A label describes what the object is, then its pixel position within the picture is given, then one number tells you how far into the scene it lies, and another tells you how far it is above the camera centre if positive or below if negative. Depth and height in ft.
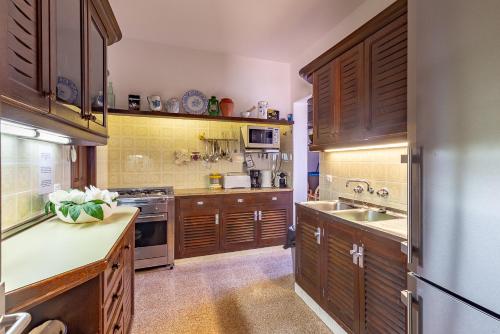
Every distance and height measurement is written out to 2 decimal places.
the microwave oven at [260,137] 10.82 +1.30
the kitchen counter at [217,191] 9.64 -1.04
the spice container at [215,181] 11.05 -0.68
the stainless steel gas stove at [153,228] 8.77 -2.25
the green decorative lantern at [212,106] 10.87 +2.63
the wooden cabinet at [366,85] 4.94 +1.91
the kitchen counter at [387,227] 4.17 -1.14
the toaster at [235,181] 10.89 -0.66
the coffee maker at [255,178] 11.63 -0.57
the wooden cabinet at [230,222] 9.55 -2.30
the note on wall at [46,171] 4.98 -0.10
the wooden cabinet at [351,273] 4.23 -2.25
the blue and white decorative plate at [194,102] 10.77 +2.79
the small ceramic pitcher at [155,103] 9.96 +2.54
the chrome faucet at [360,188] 6.62 -0.60
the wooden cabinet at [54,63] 2.52 +1.36
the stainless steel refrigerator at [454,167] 2.12 -0.01
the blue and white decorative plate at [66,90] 3.54 +1.17
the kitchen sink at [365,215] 6.05 -1.25
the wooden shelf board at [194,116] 9.19 +2.04
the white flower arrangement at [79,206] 4.35 -0.71
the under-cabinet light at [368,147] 5.59 +0.49
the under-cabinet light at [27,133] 3.45 +0.55
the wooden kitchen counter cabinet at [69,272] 2.45 -1.13
